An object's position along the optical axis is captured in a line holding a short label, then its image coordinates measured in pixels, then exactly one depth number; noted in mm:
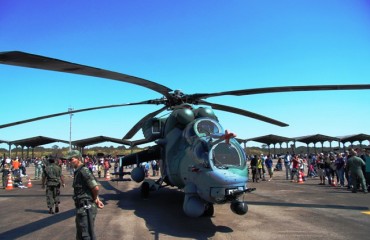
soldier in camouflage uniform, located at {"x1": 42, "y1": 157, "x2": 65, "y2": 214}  10492
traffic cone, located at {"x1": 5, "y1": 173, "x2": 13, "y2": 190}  19000
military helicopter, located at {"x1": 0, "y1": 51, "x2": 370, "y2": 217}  7203
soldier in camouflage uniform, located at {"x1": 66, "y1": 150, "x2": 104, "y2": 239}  5340
